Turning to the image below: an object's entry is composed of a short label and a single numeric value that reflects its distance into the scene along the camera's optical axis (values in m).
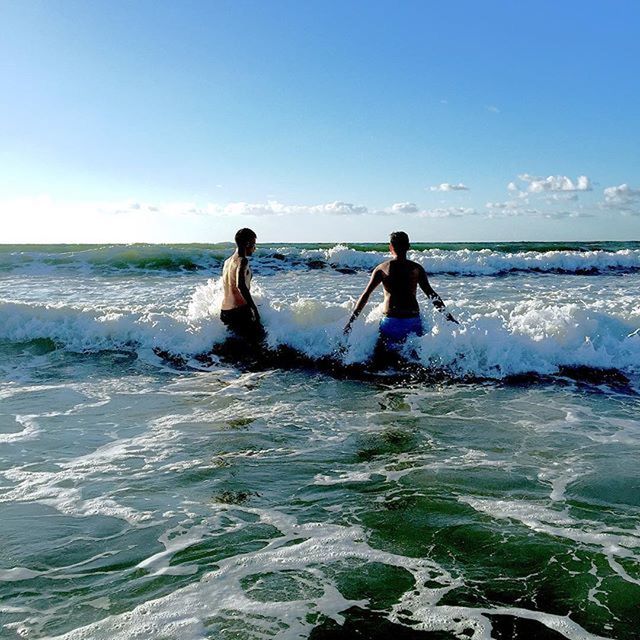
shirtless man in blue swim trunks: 7.53
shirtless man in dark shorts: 7.88
